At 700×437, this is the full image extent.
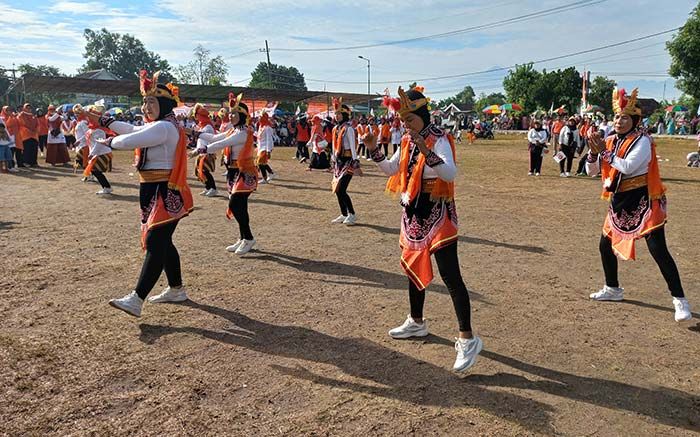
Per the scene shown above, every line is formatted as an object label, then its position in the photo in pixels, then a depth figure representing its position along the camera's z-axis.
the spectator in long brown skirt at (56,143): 17.06
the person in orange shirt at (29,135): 16.38
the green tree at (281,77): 99.76
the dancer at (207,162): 11.57
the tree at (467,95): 153.79
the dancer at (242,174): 6.89
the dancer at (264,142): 12.23
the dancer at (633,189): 4.68
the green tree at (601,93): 60.00
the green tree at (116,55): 113.88
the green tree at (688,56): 37.44
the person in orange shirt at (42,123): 18.02
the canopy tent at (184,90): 29.38
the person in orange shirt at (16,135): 15.76
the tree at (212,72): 86.94
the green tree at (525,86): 54.72
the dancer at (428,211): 3.80
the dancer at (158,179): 4.65
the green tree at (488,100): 93.15
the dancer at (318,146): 14.67
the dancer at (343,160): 8.88
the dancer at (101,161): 11.10
